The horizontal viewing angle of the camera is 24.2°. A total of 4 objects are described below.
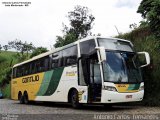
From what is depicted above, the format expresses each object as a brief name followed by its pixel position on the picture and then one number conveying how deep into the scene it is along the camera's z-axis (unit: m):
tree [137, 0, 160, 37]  16.80
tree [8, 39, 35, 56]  70.31
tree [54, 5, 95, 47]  39.16
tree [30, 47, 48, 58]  45.56
